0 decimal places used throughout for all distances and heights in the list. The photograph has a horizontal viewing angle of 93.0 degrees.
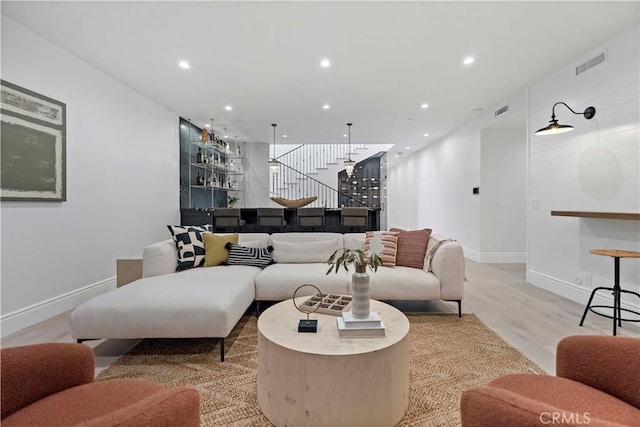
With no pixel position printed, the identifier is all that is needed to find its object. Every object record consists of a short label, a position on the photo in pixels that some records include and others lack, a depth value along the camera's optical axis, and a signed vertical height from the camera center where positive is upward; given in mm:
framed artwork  2723 +654
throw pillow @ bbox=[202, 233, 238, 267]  3328 -414
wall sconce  3301 +935
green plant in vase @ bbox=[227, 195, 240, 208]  8273 +313
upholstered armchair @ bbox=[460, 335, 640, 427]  763 -595
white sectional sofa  2168 -646
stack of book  1646 -631
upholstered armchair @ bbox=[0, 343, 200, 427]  845 -621
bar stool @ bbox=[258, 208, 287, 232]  5094 -77
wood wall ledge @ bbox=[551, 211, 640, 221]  2721 -25
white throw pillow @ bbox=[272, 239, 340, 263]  3598 -461
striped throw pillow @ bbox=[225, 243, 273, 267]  3366 -487
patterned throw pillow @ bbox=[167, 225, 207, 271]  3211 -369
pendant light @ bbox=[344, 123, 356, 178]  7233 +1116
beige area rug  1670 -1081
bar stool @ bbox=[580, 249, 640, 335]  2572 -535
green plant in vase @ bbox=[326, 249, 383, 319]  1779 -427
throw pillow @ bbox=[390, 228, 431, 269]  3371 -405
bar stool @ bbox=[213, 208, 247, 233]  5059 -109
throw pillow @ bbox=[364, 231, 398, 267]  3359 -374
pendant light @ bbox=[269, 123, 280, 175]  7018 +1105
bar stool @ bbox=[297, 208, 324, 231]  5168 -79
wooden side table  3488 -663
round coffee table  1430 -811
